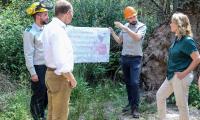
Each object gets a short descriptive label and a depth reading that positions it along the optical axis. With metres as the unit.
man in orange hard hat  7.98
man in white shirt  5.54
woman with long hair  6.46
